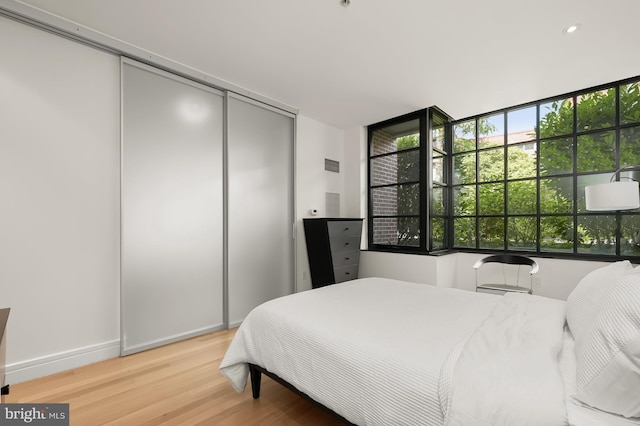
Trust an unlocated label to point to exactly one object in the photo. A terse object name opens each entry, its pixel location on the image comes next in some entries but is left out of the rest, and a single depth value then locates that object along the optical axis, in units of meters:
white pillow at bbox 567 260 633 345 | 1.38
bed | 1.02
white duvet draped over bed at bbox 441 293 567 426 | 0.98
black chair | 3.49
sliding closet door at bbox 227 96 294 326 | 3.54
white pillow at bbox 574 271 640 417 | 0.95
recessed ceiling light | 2.42
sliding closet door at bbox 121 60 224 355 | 2.79
